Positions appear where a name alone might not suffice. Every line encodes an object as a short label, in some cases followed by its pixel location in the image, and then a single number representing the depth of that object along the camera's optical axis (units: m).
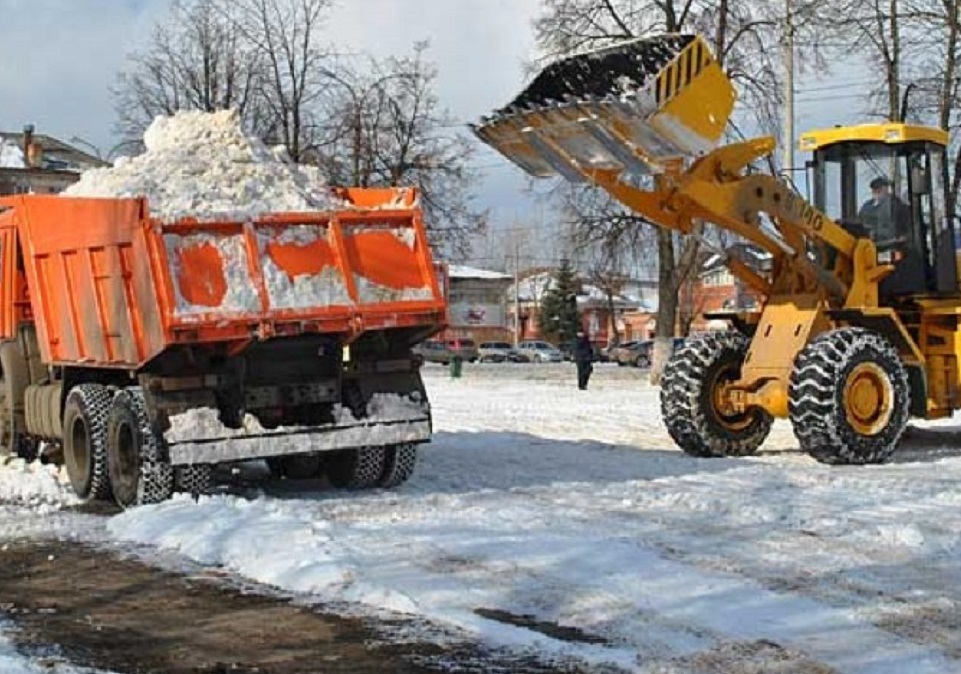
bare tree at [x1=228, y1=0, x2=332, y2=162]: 37.12
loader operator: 15.24
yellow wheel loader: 13.05
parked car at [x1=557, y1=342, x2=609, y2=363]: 75.12
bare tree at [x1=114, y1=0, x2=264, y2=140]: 38.09
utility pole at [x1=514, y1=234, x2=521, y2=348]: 104.12
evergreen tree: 88.56
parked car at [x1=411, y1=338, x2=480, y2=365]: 68.12
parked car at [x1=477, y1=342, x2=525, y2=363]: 76.81
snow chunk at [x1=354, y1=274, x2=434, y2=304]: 11.64
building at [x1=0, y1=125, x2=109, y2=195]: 60.97
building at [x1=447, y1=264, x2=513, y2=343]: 97.06
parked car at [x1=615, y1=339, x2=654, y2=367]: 67.88
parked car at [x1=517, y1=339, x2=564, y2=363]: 76.38
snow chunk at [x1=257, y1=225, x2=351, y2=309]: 11.33
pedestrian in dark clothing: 30.52
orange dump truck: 11.12
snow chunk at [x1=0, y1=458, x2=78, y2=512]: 12.52
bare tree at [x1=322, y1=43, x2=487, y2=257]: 37.69
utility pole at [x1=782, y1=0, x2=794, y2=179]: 26.98
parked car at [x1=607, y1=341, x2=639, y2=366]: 68.98
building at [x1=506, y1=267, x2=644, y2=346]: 101.56
